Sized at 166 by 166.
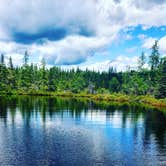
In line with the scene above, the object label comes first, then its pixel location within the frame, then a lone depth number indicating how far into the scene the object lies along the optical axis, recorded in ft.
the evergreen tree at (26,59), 425.13
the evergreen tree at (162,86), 266.96
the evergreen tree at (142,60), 347.61
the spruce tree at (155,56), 324.93
